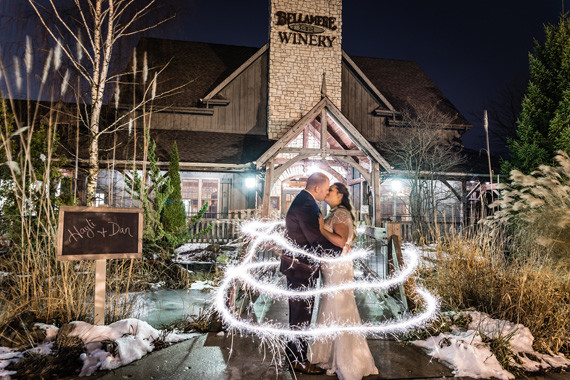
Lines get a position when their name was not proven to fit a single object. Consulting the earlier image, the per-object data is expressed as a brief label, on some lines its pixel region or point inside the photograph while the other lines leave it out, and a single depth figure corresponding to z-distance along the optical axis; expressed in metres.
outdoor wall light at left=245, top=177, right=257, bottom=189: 13.70
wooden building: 12.84
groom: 3.13
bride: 2.95
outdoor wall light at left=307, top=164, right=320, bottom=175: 13.78
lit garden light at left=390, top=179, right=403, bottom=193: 15.47
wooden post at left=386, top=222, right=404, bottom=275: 5.11
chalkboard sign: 3.70
